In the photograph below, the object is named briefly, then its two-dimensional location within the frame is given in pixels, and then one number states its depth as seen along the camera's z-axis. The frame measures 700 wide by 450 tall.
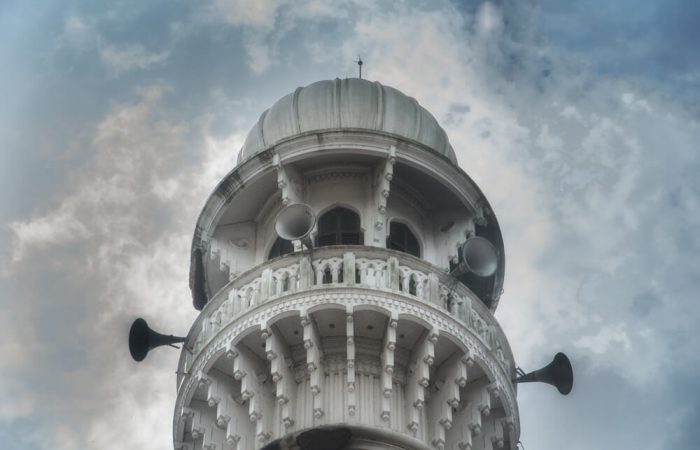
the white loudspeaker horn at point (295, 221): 25.45
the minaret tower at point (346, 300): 24.30
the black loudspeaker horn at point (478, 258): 26.23
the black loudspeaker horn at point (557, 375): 26.53
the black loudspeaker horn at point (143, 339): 26.59
